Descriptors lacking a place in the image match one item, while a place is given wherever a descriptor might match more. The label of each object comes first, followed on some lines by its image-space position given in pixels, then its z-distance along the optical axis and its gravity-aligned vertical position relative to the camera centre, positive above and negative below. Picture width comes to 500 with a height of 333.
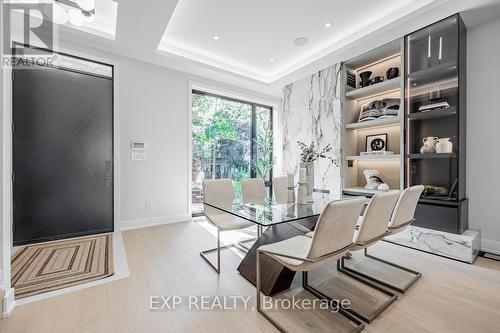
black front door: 2.86 +0.14
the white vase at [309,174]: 2.59 -0.11
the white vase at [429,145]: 2.98 +0.28
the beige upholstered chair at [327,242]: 1.32 -0.50
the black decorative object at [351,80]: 3.94 +1.54
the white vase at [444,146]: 2.82 +0.25
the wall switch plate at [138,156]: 3.71 +0.14
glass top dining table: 1.83 -0.45
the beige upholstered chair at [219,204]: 2.47 -0.45
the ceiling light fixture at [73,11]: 2.71 +1.95
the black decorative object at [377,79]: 3.61 +1.42
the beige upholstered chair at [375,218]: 1.59 -0.41
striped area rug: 2.03 -1.10
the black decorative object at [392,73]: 3.40 +1.44
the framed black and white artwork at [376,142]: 3.65 +0.39
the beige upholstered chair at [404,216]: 1.95 -0.47
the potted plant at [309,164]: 2.57 +0.01
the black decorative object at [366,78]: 3.77 +1.50
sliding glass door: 4.55 +0.56
